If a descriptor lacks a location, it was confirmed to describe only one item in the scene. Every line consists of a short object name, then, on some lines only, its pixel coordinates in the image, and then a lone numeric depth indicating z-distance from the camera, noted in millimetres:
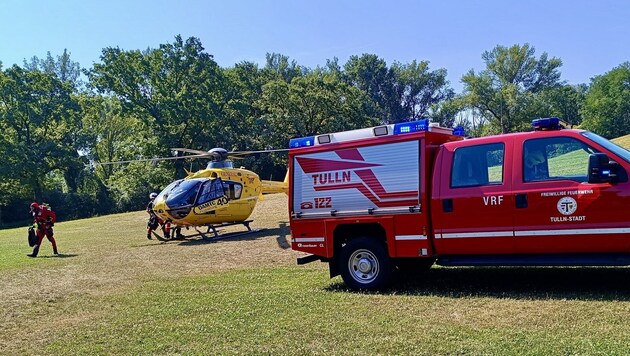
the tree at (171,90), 50094
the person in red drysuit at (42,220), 16812
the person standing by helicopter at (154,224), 20469
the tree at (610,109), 65812
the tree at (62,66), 80062
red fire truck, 6785
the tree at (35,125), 48906
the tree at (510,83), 66375
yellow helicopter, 18953
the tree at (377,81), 88938
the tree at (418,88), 89625
